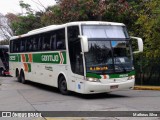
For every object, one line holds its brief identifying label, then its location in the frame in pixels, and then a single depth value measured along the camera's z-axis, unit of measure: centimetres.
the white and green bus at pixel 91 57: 875
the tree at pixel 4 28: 3709
